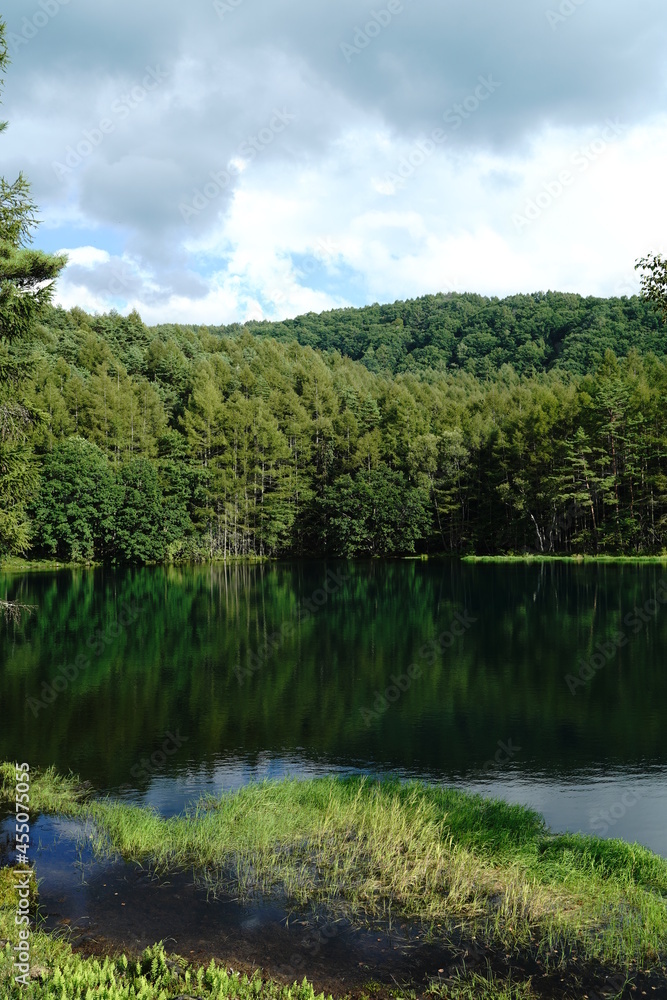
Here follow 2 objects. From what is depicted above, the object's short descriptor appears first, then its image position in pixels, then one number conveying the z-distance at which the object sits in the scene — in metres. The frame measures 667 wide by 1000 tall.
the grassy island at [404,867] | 8.67
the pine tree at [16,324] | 17.44
